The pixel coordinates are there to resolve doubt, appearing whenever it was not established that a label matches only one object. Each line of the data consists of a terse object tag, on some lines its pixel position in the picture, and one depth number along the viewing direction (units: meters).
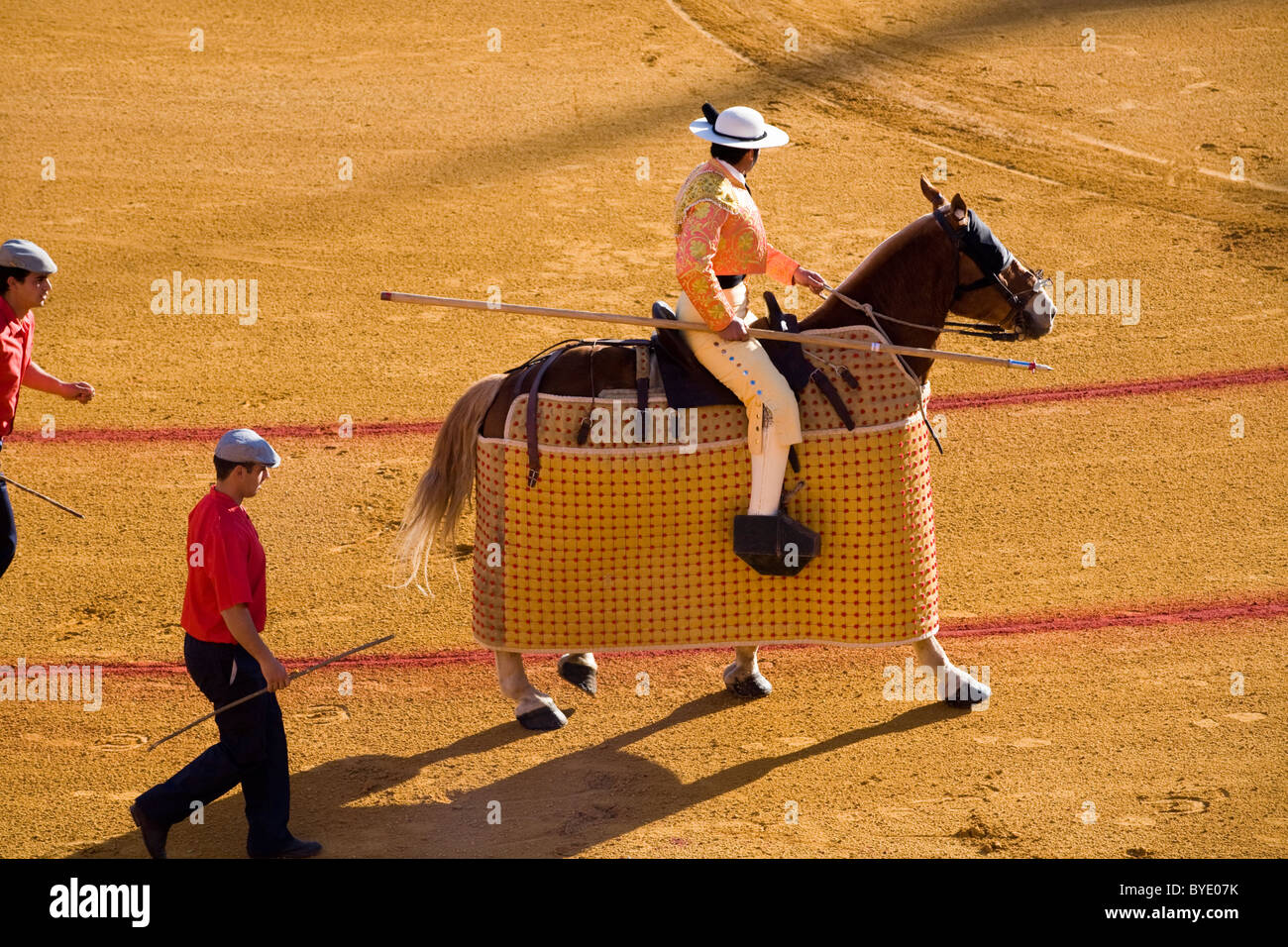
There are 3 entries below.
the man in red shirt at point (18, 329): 12.77
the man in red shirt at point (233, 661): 10.80
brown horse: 13.06
